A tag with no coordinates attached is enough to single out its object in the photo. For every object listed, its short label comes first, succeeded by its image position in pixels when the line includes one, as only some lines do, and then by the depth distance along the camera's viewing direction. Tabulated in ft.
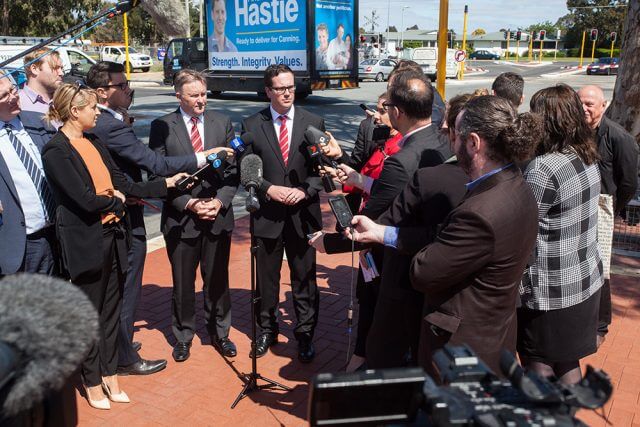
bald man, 14.34
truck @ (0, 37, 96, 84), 41.10
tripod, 12.58
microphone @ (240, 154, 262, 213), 12.26
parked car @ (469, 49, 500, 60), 262.90
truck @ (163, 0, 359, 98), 60.23
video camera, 4.47
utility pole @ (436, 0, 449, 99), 29.33
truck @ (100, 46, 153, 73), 137.18
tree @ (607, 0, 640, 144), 23.38
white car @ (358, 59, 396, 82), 118.21
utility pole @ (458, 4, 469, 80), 89.60
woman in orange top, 10.94
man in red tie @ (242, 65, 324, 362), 14.03
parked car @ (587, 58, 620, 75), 140.97
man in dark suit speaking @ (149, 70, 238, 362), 13.80
